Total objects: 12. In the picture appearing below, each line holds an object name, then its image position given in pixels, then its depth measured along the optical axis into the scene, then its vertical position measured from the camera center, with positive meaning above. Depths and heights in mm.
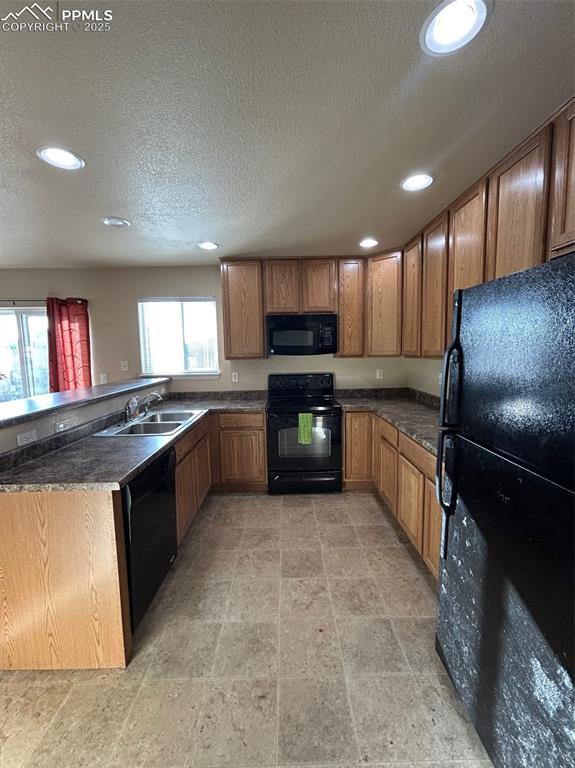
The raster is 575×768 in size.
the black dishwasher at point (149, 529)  1539 -936
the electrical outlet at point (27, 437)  1627 -401
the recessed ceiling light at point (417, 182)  1801 +994
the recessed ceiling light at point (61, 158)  1513 +984
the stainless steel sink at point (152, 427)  2515 -568
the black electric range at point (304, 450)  3170 -951
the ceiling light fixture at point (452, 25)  900 +967
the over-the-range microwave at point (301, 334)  3328 +223
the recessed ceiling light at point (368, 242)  2857 +1022
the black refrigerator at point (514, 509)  805 -484
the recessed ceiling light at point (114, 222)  2320 +1009
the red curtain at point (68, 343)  3627 +184
